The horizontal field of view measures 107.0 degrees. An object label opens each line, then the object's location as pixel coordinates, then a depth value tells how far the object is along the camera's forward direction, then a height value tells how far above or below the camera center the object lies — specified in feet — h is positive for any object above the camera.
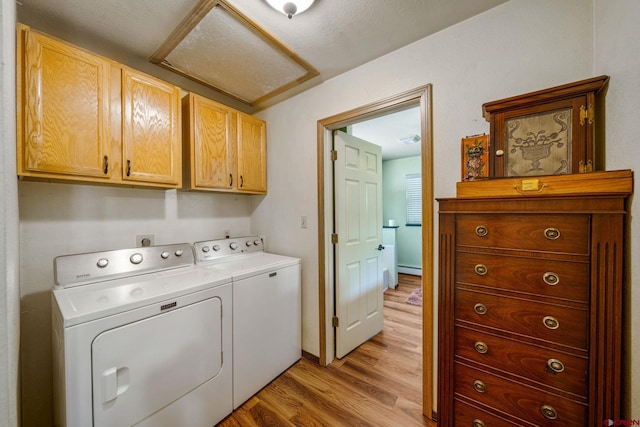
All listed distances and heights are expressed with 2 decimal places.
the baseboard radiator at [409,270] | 15.88 -4.16
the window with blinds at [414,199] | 16.02 +0.71
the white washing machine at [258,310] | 5.36 -2.51
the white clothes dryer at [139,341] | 3.36 -2.15
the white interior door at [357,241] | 7.08 -1.03
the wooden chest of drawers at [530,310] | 2.78 -1.37
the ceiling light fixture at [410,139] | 12.08 +3.69
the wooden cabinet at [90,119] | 4.03 +1.83
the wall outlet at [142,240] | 6.07 -0.77
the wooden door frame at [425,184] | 5.06 +0.55
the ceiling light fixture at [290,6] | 4.13 +3.62
